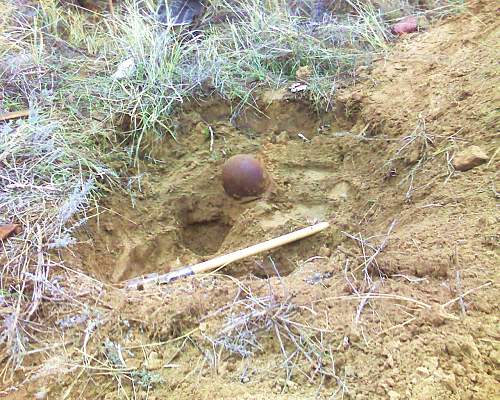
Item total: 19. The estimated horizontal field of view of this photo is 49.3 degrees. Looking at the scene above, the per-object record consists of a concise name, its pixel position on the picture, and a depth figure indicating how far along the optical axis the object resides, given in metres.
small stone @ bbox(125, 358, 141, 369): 1.70
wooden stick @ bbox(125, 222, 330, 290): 2.18
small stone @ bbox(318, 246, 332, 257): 2.32
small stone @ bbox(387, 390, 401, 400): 1.40
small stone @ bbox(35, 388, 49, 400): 1.66
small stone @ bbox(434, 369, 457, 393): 1.39
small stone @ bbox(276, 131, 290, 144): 3.01
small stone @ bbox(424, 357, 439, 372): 1.45
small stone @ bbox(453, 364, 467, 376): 1.42
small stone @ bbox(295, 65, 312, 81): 3.22
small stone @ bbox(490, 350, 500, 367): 1.43
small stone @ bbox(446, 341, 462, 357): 1.47
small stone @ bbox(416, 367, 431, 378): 1.44
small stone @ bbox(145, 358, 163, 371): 1.68
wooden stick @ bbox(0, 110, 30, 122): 2.93
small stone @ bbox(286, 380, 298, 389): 1.54
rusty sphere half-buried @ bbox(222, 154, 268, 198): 2.70
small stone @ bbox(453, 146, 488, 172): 2.21
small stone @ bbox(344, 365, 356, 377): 1.51
